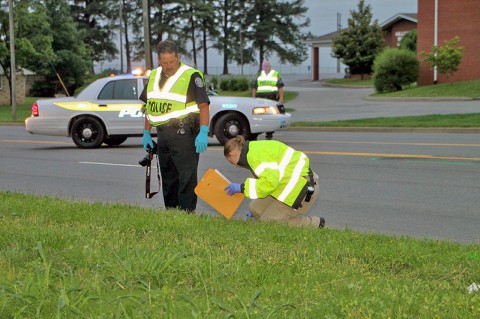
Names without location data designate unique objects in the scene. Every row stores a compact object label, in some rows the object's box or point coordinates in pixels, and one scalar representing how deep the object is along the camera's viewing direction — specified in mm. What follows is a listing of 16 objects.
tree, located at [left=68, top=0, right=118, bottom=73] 75500
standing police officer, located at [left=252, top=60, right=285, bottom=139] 18562
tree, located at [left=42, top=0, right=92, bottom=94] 60094
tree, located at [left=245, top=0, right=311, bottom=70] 79812
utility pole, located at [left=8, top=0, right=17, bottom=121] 29500
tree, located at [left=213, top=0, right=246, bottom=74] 79188
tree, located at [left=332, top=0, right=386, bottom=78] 57062
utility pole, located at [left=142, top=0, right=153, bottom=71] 24391
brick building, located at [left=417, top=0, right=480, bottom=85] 37969
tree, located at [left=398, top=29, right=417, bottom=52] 50375
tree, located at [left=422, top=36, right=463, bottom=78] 36562
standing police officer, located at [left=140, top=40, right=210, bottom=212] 7141
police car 15883
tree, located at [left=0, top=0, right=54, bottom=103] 45781
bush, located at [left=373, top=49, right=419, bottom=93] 37688
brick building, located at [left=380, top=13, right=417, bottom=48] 56788
